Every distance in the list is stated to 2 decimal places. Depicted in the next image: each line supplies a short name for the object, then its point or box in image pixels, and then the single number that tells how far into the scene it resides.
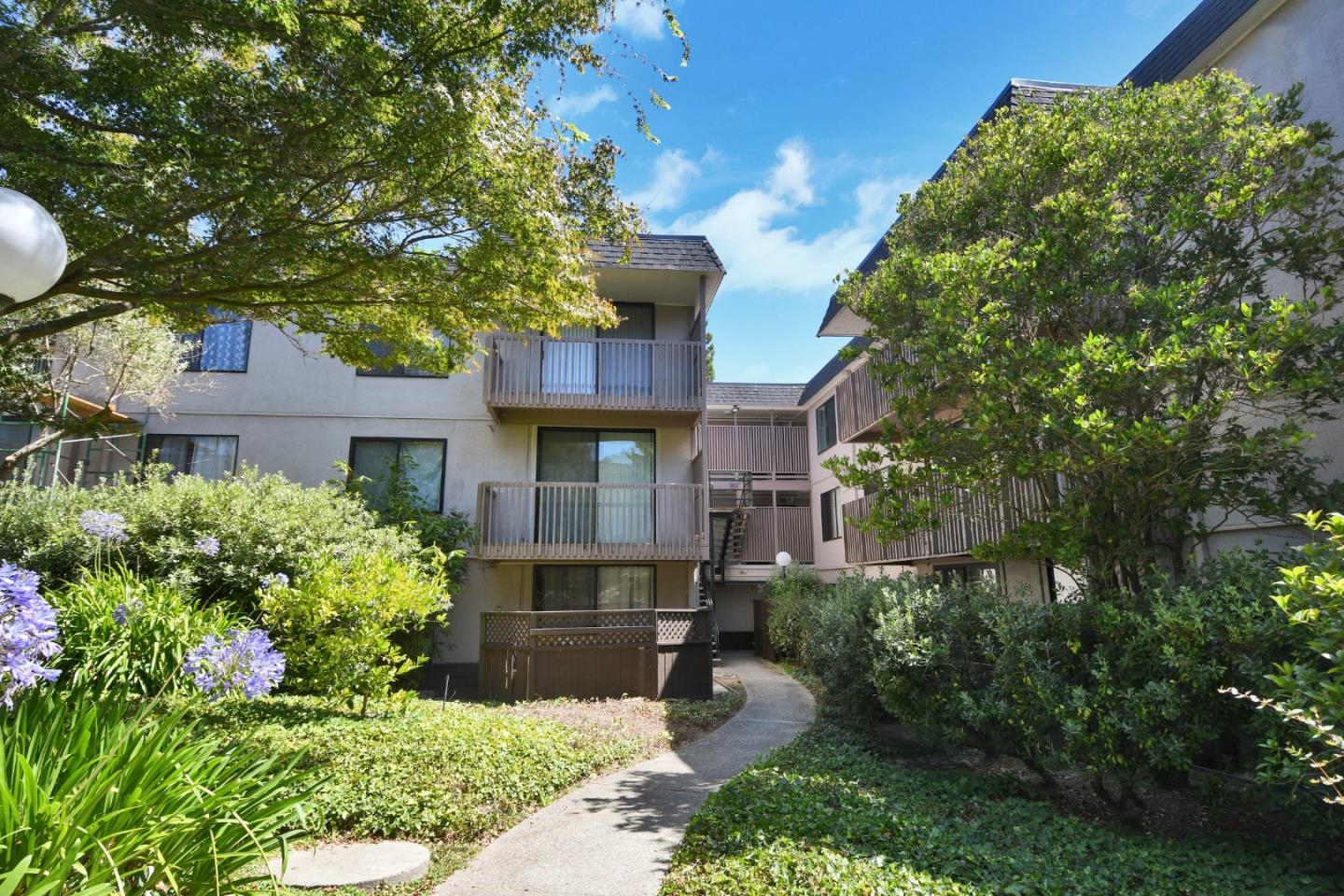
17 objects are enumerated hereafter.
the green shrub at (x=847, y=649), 7.21
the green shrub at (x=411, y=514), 12.05
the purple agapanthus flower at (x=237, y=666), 4.35
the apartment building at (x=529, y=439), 12.60
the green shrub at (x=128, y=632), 6.31
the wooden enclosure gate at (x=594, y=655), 10.57
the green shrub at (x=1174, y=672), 4.29
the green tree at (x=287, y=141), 5.54
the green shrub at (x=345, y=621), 7.33
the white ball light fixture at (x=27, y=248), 3.31
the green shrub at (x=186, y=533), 9.25
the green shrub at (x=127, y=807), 2.53
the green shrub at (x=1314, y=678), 2.99
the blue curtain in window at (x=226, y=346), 13.72
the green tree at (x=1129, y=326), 5.29
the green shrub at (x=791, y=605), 15.21
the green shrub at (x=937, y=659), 5.96
